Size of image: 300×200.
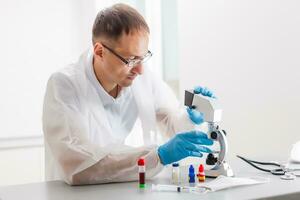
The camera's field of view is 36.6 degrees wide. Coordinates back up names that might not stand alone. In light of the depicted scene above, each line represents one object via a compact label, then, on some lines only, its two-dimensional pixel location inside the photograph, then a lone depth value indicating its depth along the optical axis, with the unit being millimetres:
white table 1168
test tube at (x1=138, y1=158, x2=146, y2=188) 1315
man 1404
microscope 1375
